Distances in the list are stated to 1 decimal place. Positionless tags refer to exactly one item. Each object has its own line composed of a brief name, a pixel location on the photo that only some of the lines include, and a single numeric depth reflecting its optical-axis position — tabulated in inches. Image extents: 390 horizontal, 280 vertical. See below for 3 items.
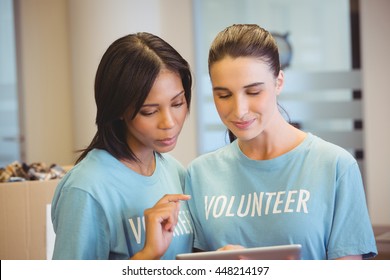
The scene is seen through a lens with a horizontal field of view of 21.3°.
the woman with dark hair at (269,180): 86.8
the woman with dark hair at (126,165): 83.2
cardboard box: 112.8
